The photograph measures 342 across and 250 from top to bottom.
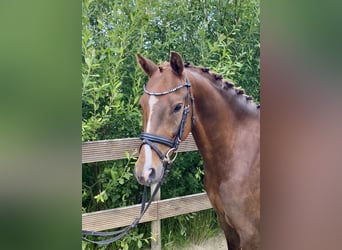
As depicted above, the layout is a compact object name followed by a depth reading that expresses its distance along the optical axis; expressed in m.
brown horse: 1.36
